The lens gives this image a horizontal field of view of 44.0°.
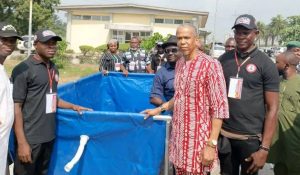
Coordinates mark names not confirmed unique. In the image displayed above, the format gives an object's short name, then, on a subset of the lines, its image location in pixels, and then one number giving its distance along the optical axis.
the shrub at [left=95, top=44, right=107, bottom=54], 27.82
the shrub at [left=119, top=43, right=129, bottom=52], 29.50
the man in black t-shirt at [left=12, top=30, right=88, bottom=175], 3.00
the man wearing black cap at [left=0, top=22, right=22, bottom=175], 2.71
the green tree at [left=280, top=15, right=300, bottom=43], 34.62
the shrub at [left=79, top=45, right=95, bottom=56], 27.16
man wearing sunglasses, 4.28
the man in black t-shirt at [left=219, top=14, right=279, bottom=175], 2.91
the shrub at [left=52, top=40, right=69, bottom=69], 19.10
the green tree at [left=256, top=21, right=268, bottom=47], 100.84
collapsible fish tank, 3.08
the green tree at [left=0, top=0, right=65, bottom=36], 32.25
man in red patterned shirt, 2.55
